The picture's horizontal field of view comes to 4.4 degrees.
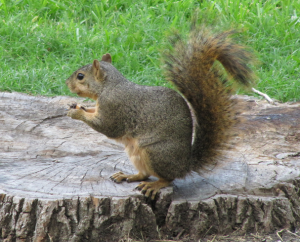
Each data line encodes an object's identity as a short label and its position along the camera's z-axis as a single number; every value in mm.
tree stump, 5464
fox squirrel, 5512
